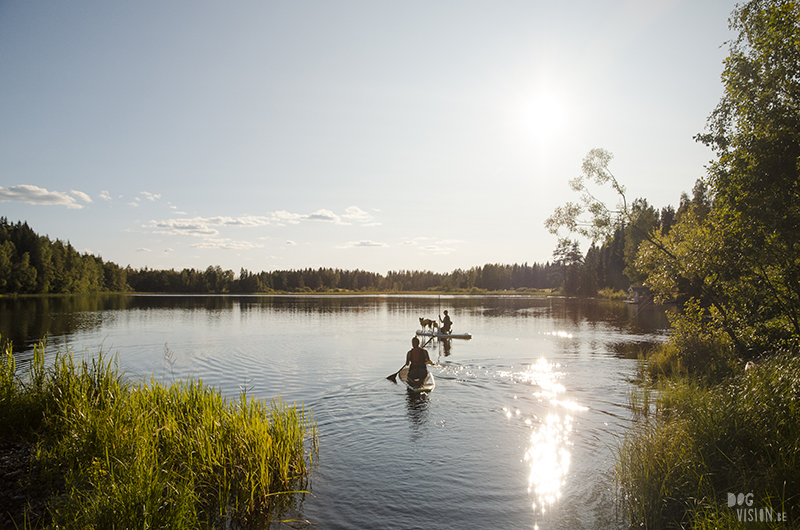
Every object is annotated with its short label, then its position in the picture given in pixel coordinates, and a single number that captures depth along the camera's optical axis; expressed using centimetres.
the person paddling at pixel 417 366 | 1642
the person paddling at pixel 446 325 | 3294
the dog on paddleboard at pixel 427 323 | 3431
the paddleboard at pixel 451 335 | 3212
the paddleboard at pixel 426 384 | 1608
